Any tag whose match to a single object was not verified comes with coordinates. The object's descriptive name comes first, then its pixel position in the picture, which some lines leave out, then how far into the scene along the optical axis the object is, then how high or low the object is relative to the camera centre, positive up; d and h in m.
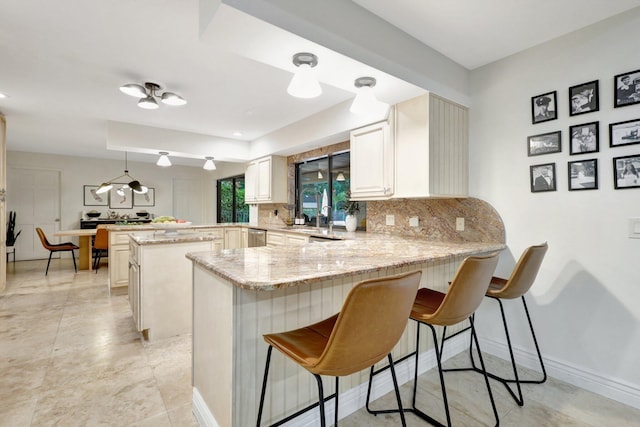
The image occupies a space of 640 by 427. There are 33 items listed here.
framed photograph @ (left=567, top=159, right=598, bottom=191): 1.99 +0.26
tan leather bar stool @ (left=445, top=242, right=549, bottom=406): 1.82 -0.41
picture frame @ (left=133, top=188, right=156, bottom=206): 7.96 +0.49
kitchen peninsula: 1.34 -0.50
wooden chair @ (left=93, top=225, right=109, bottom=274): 5.14 -0.38
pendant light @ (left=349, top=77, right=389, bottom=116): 2.02 +0.78
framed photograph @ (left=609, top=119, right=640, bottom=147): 1.82 +0.49
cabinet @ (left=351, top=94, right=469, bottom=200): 2.41 +0.54
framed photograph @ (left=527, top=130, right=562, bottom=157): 2.15 +0.51
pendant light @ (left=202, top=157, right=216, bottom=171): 4.99 +0.85
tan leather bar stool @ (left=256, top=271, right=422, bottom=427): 1.00 -0.41
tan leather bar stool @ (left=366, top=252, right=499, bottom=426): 1.43 -0.41
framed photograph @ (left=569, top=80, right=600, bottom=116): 1.99 +0.77
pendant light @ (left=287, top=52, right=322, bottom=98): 1.71 +0.76
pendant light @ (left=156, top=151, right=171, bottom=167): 4.51 +0.83
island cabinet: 2.66 -0.61
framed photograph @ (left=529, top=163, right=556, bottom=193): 2.18 +0.26
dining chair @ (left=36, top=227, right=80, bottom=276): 5.26 -0.52
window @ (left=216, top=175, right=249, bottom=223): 7.35 +0.38
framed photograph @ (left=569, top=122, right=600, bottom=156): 1.98 +0.50
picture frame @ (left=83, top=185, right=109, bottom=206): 7.34 +0.49
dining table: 5.66 -0.68
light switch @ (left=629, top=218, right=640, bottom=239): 1.84 -0.10
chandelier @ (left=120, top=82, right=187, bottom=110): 2.65 +1.12
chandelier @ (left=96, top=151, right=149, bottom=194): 4.79 +0.49
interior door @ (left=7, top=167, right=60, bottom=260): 6.63 +0.30
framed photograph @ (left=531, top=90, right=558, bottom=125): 2.17 +0.78
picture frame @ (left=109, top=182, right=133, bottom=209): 7.64 +0.48
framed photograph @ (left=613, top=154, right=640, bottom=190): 1.83 +0.25
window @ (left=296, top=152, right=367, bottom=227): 4.12 +0.38
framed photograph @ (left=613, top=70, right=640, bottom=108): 1.83 +0.76
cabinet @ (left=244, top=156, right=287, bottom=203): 4.83 +0.59
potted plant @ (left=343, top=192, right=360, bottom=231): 3.73 +0.01
